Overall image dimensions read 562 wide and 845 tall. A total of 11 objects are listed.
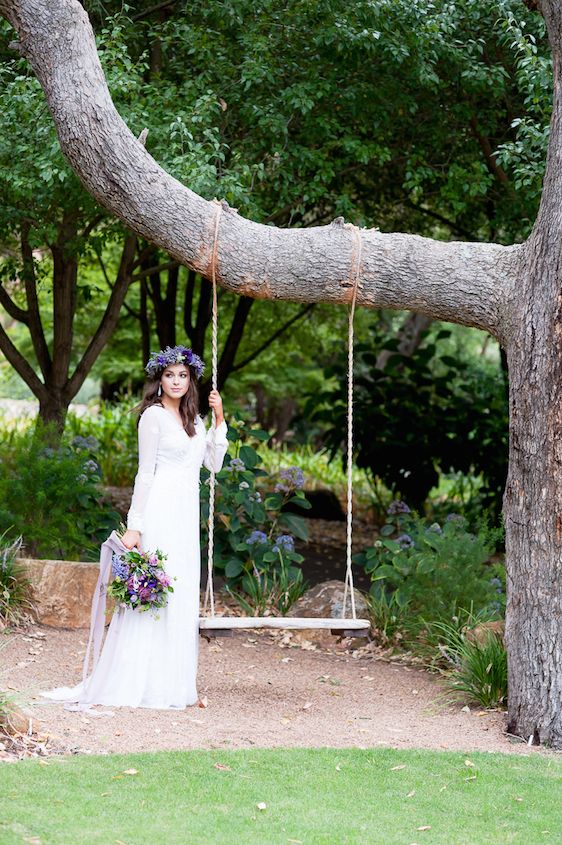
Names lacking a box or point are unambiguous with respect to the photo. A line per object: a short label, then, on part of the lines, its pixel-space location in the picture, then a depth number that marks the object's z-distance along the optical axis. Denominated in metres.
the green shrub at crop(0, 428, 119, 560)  8.72
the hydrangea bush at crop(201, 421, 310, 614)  8.77
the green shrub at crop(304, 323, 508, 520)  12.41
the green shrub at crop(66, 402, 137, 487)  13.98
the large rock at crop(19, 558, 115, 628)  8.01
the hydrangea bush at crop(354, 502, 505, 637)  7.96
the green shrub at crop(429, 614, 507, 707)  6.45
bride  6.13
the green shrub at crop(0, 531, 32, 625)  7.93
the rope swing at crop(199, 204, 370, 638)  5.73
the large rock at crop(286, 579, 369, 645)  8.54
